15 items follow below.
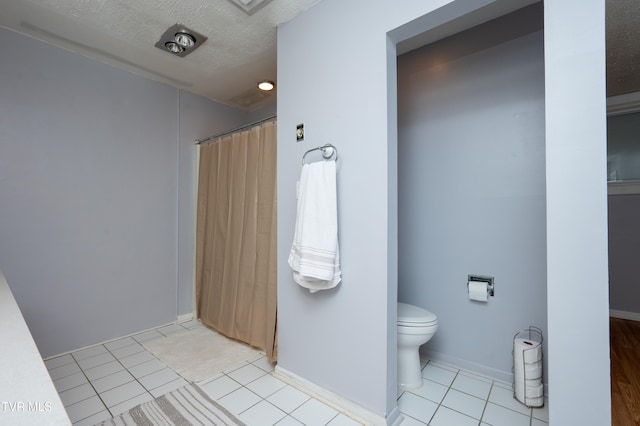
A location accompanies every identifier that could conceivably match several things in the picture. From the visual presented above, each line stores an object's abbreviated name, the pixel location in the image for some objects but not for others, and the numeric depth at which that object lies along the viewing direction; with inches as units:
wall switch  68.4
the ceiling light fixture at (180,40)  74.2
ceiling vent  63.6
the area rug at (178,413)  56.7
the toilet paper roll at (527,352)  62.1
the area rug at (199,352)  76.7
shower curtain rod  86.0
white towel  58.6
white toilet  66.3
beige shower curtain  83.7
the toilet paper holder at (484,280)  73.4
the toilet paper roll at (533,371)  61.8
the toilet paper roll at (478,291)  73.2
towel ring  61.4
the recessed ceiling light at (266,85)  103.7
